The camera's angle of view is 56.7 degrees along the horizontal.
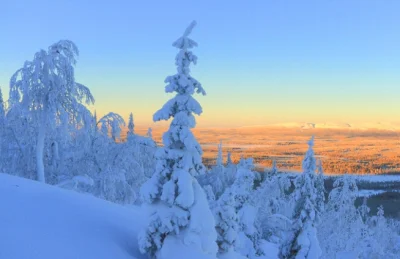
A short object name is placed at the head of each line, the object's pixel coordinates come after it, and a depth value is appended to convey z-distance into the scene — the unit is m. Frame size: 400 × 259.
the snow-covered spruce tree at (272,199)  34.69
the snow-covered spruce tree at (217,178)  43.15
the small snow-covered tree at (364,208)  42.12
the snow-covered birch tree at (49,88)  15.68
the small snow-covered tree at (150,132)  41.47
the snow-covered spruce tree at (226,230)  11.41
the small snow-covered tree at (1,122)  20.64
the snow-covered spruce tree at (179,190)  8.84
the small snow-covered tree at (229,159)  51.81
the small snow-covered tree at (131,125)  43.24
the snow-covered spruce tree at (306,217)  18.12
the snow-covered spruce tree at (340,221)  34.81
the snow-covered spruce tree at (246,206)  19.74
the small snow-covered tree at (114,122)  18.58
